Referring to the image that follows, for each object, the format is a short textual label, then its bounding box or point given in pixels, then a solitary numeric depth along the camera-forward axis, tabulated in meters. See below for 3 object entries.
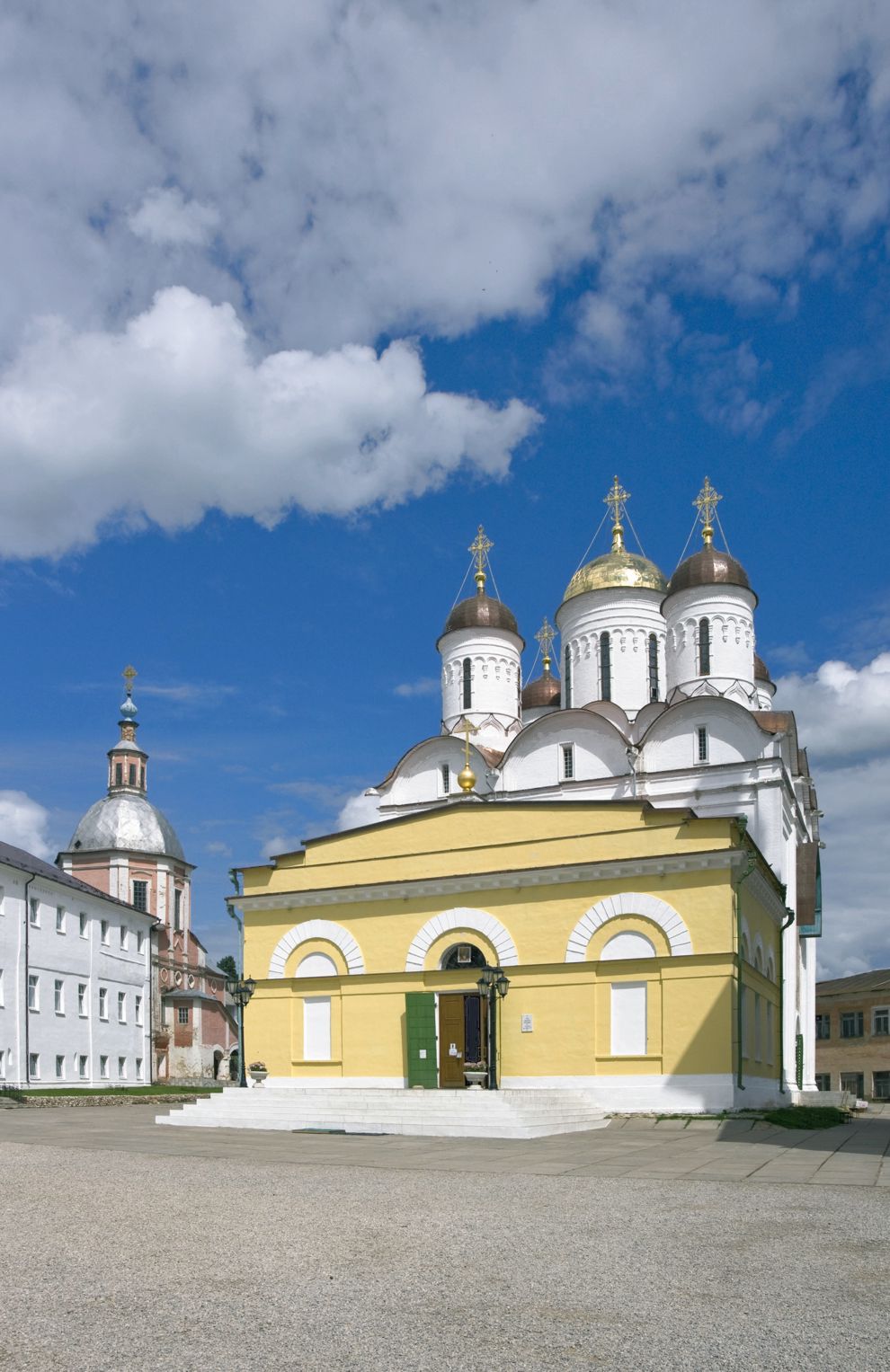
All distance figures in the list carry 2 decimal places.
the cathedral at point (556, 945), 22.09
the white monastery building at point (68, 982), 38.03
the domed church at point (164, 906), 51.84
